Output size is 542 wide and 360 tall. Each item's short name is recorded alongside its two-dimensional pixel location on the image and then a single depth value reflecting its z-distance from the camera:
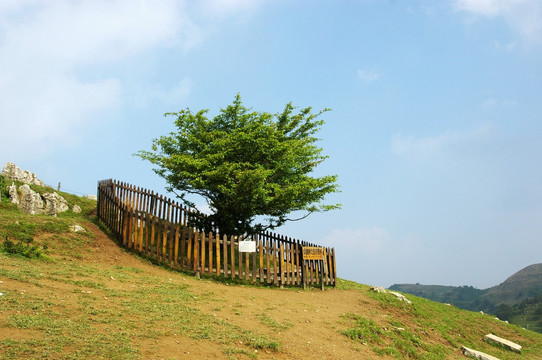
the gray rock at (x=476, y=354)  11.85
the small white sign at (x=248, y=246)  15.24
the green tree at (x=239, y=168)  17.22
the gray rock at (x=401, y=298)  16.33
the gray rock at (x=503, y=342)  14.62
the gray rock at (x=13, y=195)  23.09
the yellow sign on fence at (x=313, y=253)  16.83
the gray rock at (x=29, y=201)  23.04
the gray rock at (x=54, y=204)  23.88
